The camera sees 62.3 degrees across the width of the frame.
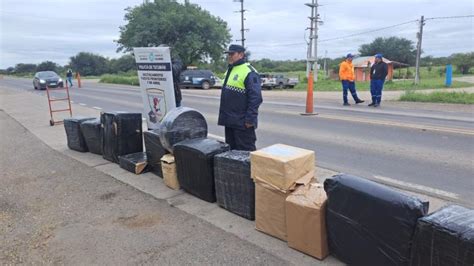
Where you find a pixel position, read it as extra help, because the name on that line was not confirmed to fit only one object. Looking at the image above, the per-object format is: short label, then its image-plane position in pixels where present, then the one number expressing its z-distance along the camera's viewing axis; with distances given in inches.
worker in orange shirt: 597.9
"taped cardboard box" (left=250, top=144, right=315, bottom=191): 138.1
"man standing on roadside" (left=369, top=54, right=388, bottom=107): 580.2
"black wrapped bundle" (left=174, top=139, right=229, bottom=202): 177.8
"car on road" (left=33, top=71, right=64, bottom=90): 1219.6
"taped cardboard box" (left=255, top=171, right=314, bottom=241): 142.1
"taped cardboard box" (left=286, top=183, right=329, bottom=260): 129.3
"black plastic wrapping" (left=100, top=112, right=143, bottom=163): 246.6
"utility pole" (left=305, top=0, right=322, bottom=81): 1565.0
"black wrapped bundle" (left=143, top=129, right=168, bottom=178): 217.3
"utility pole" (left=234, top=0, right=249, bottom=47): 1994.3
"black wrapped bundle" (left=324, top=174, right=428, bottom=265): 108.0
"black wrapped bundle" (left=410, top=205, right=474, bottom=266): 94.2
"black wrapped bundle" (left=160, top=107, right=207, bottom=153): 203.0
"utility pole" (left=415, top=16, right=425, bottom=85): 1227.2
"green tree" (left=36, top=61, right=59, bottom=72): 4581.2
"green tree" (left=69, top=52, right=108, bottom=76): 4574.3
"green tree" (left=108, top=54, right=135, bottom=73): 3902.6
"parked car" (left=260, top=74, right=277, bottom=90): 1282.0
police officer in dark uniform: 191.0
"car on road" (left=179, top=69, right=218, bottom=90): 1268.2
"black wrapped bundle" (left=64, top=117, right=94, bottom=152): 296.5
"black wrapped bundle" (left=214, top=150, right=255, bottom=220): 159.2
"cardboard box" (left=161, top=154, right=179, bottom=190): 201.0
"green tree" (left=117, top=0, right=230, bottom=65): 1924.2
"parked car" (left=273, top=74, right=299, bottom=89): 1301.7
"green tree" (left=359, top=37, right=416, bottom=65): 3184.1
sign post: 269.4
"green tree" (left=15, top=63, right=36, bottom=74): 5012.3
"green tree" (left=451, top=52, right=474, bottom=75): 2252.6
